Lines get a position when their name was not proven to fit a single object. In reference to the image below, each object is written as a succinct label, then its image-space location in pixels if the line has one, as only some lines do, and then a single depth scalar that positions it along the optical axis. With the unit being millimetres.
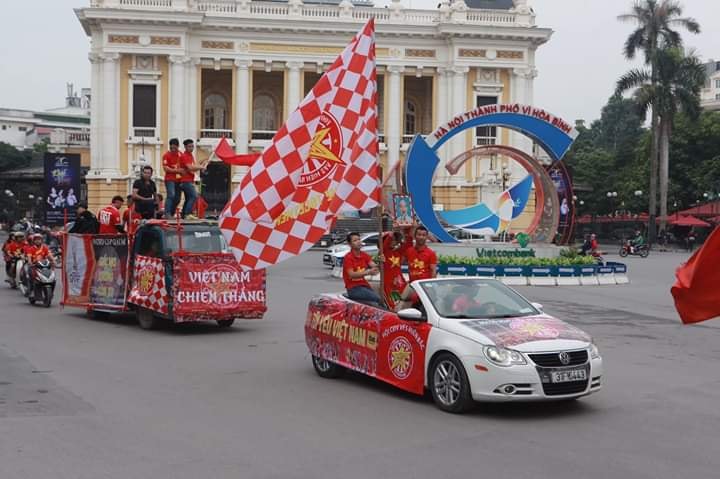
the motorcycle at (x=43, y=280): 19750
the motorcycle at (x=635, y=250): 48500
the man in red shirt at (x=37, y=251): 20109
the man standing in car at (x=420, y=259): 11812
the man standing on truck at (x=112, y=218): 17922
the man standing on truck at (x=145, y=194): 16922
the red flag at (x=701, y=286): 5391
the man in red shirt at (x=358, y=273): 10898
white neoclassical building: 59906
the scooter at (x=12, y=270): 23506
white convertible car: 8555
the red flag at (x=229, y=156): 14719
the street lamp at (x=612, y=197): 69812
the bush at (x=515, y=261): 28219
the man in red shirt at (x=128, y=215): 16750
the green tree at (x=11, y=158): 90375
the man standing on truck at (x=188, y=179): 16547
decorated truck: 14867
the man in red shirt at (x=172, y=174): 16500
